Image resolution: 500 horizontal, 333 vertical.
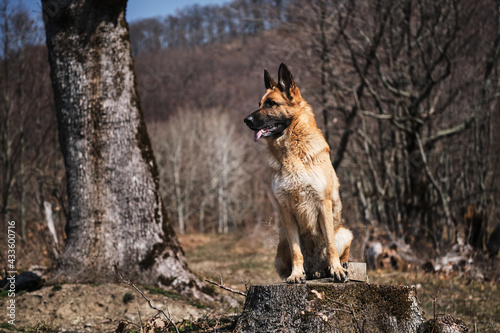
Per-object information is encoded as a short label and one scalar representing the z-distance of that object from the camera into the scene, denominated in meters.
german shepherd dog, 3.96
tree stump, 3.56
